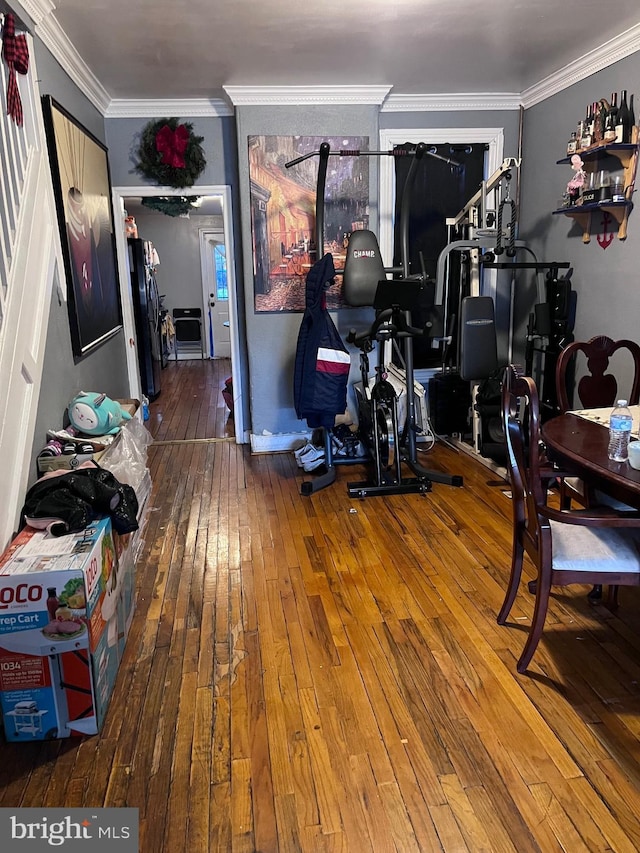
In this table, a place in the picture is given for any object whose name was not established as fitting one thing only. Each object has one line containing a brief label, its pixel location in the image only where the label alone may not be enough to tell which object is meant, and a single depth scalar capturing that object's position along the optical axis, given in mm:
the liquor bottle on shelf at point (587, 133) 3662
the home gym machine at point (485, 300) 4117
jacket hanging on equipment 3854
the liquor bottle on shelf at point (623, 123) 3451
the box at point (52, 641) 1869
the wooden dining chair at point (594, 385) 2715
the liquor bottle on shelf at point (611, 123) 3482
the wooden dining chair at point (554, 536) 1935
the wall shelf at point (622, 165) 3504
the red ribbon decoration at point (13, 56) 2451
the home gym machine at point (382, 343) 3875
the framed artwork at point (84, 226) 3148
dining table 1951
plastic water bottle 2113
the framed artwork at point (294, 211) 4508
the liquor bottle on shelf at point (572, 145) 3786
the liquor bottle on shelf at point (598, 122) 3574
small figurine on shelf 3730
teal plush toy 3023
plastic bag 3043
